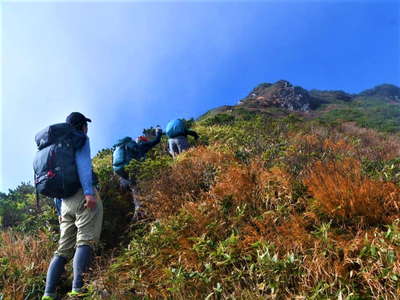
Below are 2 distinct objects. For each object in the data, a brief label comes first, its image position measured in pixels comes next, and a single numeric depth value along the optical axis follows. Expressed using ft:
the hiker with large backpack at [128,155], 18.20
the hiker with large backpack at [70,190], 10.71
